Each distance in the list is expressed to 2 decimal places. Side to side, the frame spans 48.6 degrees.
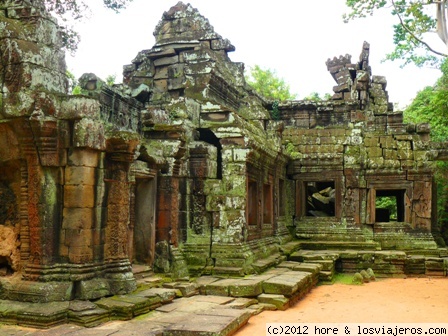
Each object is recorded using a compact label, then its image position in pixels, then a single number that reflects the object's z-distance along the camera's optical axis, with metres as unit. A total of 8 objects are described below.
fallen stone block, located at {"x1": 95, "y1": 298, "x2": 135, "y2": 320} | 6.27
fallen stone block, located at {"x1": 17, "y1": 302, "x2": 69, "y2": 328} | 5.73
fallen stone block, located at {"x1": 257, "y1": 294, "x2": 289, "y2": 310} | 8.00
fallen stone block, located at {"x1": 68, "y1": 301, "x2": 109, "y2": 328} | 5.91
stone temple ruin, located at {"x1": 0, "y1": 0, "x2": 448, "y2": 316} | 6.57
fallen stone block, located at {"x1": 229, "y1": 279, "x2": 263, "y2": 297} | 8.26
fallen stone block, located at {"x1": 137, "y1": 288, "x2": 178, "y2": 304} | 7.13
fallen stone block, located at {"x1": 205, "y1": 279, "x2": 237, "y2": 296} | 8.29
